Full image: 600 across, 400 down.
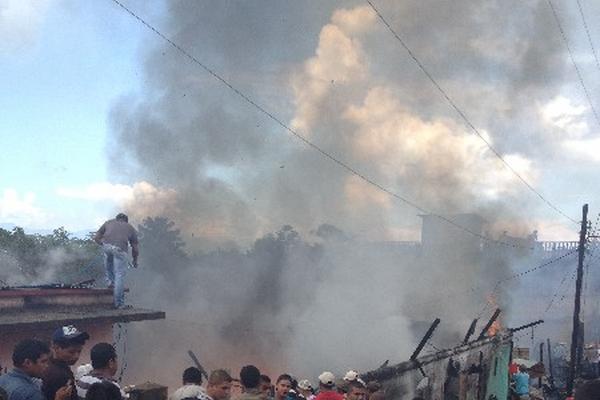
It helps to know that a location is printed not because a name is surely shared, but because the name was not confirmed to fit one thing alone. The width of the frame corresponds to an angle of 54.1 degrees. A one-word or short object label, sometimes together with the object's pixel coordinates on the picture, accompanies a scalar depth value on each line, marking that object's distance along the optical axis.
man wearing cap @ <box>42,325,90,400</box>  4.21
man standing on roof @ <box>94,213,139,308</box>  9.76
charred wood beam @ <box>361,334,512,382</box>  8.12
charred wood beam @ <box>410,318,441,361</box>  9.43
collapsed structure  8.87
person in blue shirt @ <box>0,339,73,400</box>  3.85
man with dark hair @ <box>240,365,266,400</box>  4.84
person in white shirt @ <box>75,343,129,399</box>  4.13
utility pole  18.61
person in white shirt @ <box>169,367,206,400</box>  3.83
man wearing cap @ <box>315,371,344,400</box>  5.63
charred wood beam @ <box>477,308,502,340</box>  13.52
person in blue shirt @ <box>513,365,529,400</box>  15.02
